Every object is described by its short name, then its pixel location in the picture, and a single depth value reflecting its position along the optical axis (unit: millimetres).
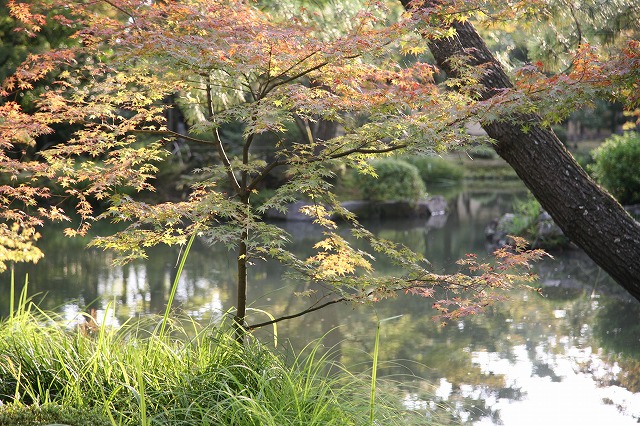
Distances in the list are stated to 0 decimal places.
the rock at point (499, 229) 9916
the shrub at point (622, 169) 9695
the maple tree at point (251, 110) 2990
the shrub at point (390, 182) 12719
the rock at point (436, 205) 13250
